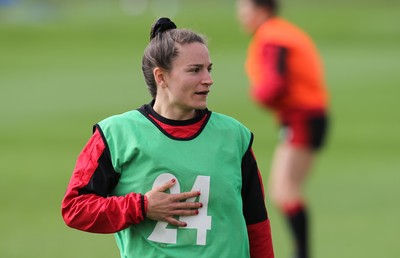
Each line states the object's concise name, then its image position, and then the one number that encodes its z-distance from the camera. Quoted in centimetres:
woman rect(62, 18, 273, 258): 834
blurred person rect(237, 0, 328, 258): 1841
